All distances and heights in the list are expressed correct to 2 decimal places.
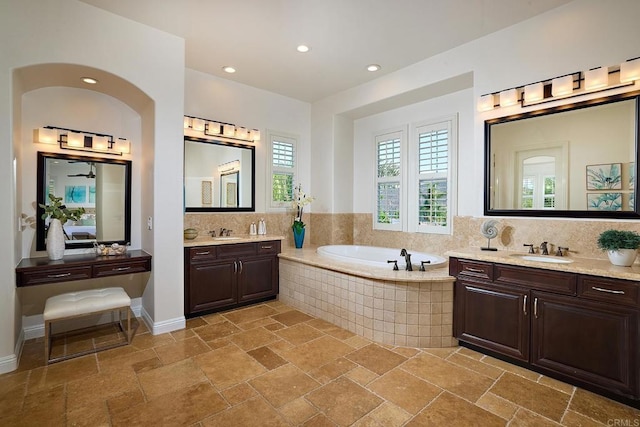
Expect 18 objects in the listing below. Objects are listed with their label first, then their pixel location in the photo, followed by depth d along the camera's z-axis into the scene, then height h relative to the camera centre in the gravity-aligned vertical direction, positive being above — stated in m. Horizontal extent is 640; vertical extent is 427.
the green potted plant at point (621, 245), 2.31 -0.23
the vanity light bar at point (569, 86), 2.50 +1.12
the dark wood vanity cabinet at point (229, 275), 3.73 -0.79
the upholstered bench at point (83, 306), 2.68 -0.84
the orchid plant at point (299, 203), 4.99 +0.15
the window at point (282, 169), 5.12 +0.72
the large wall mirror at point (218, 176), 4.25 +0.51
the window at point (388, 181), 4.88 +0.50
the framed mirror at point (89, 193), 3.23 +0.20
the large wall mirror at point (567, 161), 2.60 +0.49
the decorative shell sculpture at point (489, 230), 3.14 -0.16
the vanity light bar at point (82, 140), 3.18 +0.76
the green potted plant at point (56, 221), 3.01 -0.09
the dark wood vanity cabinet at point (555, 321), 2.16 -0.84
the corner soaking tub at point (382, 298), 3.02 -0.88
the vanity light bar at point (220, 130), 4.20 +1.15
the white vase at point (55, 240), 3.00 -0.27
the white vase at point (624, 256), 2.31 -0.31
